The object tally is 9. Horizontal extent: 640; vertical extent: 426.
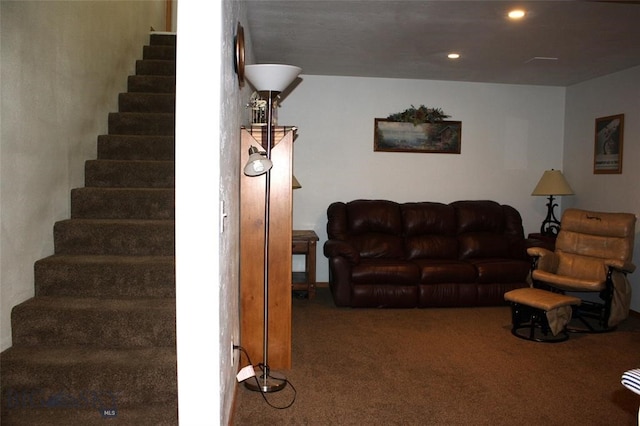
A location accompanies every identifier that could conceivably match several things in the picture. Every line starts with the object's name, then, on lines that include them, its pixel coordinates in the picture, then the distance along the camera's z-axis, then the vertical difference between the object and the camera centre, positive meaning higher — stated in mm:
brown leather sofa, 4957 -808
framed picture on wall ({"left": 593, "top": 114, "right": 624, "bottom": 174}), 5246 +335
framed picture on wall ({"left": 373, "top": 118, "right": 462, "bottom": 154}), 5988 +446
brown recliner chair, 4402 -775
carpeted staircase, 2438 -713
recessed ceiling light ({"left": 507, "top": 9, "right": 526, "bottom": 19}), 3480 +1104
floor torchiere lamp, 2844 +98
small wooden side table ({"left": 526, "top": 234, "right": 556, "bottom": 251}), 5301 -681
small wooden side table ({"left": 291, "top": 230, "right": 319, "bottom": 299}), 5211 -854
